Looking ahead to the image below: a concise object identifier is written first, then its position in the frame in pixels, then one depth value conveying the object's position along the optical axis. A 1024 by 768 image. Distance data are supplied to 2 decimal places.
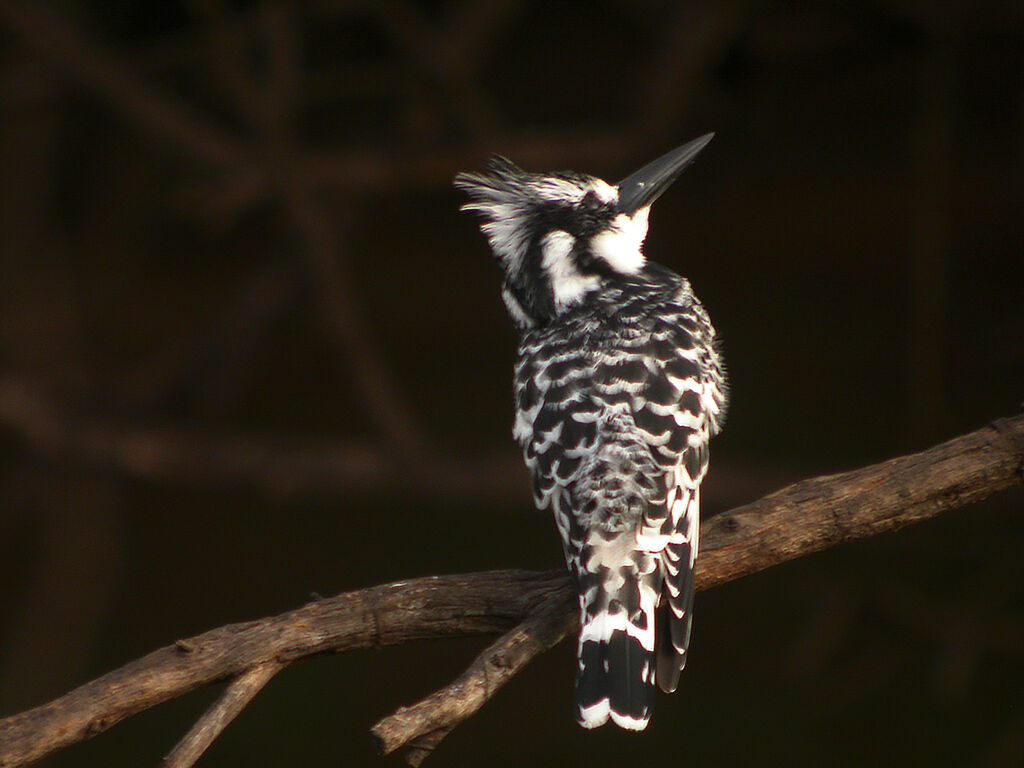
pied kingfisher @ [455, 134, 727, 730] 5.23
